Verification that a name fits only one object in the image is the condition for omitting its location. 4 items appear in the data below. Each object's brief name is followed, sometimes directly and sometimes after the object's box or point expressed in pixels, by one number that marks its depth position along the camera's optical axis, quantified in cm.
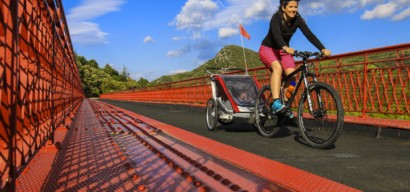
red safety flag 1231
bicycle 454
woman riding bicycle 522
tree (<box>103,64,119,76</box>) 18232
